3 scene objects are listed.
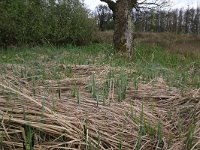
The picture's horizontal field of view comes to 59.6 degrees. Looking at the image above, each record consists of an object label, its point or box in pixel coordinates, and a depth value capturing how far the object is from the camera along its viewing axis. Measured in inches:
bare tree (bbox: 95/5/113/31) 819.1
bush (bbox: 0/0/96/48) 320.5
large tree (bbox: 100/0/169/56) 207.6
